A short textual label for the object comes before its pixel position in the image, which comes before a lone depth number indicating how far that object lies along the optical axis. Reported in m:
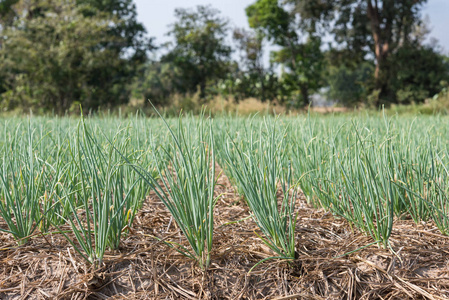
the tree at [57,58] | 11.59
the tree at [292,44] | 17.17
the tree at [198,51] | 16.67
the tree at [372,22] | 15.66
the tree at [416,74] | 15.06
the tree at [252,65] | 17.72
